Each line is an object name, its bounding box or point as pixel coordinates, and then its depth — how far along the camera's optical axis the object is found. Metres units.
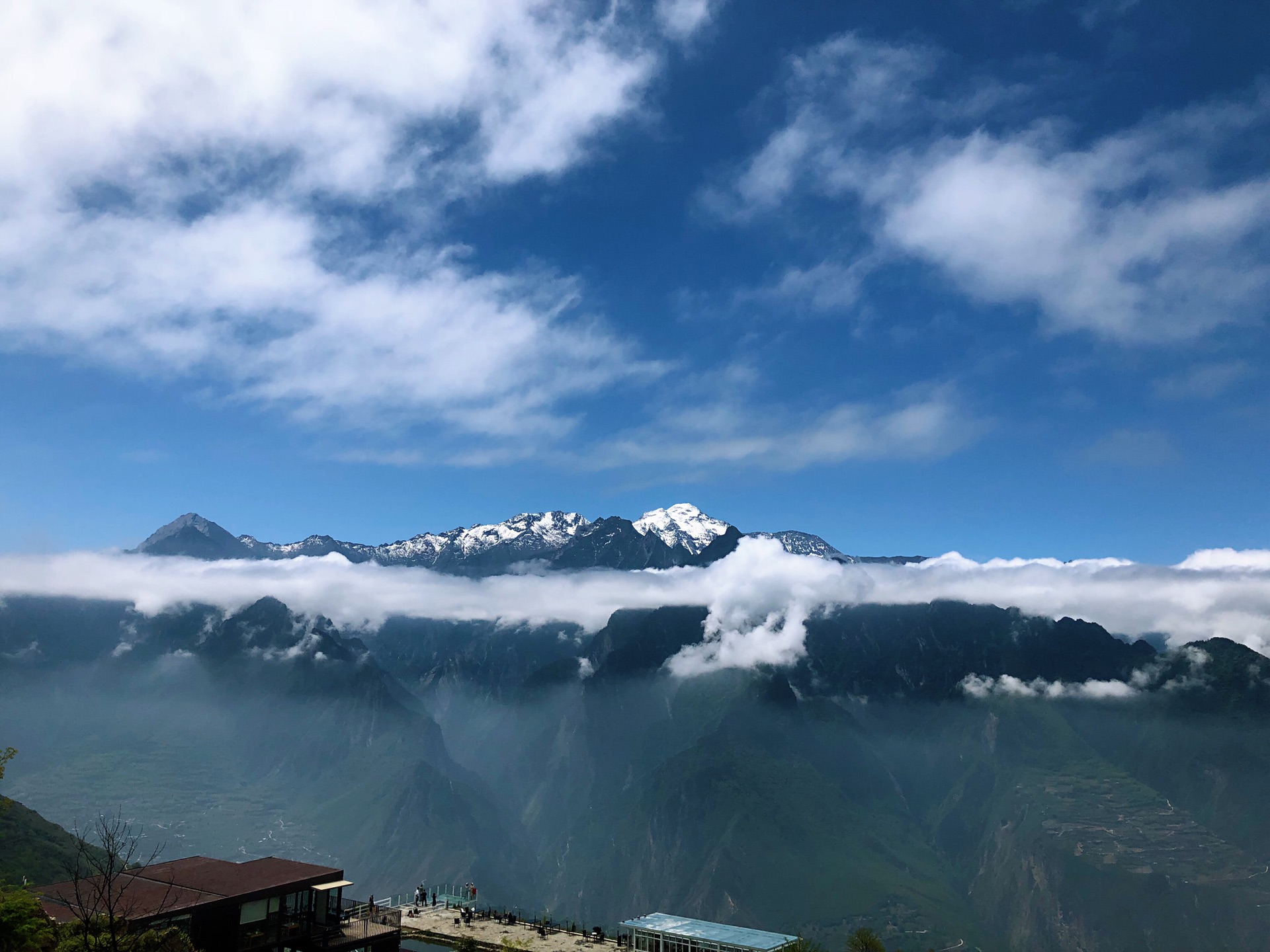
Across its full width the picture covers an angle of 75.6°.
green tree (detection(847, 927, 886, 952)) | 153.18
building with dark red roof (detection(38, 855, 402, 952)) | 65.56
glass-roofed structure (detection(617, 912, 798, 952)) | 94.50
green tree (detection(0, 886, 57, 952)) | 50.34
